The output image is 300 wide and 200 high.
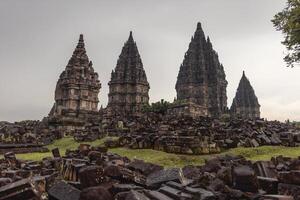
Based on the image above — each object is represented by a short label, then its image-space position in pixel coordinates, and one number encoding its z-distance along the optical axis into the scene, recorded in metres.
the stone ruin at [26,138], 11.01
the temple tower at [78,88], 26.19
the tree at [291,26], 10.35
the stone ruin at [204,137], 8.40
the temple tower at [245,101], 47.98
